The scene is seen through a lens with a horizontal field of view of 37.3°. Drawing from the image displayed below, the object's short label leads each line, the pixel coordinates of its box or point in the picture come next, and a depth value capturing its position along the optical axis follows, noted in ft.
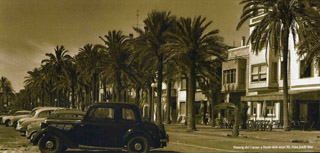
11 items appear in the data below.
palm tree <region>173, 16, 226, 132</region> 119.75
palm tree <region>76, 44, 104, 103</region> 175.52
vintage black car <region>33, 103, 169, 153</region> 50.16
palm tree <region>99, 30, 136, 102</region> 159.22
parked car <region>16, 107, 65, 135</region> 80.74
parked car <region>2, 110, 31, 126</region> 136.73
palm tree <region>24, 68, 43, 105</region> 270.34
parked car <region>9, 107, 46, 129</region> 117.68
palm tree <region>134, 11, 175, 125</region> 132.26
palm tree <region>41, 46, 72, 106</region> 210.38
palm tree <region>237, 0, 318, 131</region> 110.01
